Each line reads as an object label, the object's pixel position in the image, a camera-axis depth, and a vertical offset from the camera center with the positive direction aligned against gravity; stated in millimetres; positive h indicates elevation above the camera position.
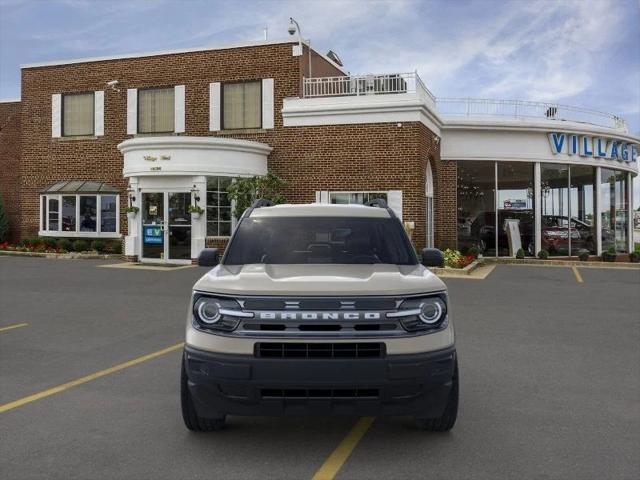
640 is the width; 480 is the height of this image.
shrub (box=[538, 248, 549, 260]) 22828 -274
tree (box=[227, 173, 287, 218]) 19375 +1921
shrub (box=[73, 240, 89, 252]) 23172 +112
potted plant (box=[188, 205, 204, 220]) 19625 +1216
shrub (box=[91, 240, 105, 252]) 23234 +110
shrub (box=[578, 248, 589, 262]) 22391 -328
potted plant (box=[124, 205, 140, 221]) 20391 +1272
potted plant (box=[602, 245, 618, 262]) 23500 -348
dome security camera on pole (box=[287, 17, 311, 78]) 21656 +7943
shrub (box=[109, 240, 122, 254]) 23328 +69
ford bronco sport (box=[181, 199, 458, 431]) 3816 -630
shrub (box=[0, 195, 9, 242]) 26109 +1042
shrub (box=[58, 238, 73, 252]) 23438 +154
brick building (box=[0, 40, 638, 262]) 20156 +3454
